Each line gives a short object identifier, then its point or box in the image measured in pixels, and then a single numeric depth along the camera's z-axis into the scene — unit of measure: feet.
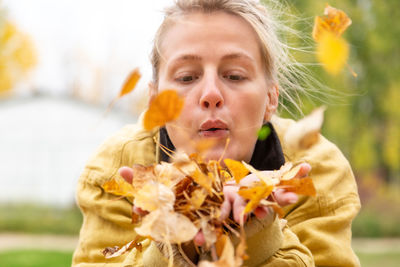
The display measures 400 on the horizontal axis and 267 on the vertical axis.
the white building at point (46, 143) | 43.73
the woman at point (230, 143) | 3.42
